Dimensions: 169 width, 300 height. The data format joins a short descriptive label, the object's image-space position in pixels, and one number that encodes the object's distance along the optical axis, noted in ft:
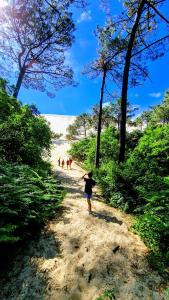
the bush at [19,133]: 35.88
